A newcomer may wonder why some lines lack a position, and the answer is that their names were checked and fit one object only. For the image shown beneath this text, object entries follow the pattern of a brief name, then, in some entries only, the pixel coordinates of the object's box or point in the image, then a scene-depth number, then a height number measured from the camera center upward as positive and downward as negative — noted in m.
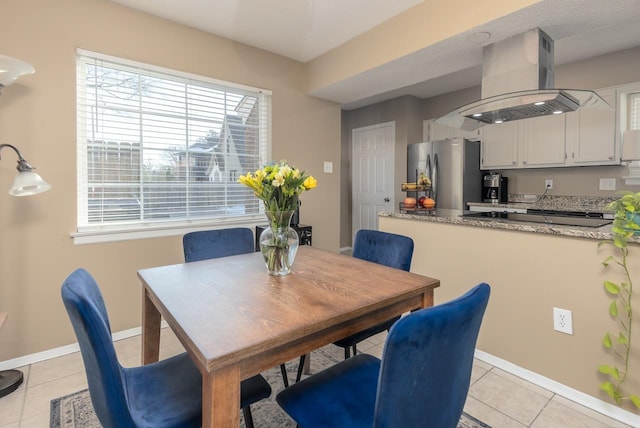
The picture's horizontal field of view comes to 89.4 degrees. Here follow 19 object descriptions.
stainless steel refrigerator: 4.22 +0.46
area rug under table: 1.64 -1.11
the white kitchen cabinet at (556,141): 3.32 +0.74
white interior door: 5.12 +0.53
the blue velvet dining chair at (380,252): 1.68 -0.29
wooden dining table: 0.87 -0.37
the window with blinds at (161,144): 2.43 +0.51
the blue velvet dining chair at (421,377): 0.76 -0.44
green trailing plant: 1.60 -0.49
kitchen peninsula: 1.75 -0.52
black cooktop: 1.97 -0.09
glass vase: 1.47 -0.19
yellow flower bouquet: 1.42 +0.00
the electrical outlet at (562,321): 1.84 -0.67
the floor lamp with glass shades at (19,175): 1.76 +0.16
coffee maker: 4.29 +0.23
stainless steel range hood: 2.12 +0.84
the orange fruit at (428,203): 2.88 +0.02
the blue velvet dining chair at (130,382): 0.84 -0.66
